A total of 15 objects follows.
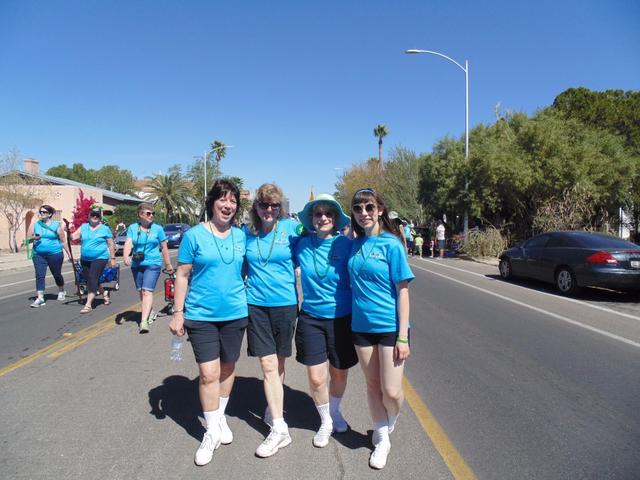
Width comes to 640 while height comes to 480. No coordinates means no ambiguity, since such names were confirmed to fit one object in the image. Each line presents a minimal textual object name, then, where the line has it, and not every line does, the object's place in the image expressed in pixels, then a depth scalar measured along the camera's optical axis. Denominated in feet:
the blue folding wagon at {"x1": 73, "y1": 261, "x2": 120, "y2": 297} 30.09
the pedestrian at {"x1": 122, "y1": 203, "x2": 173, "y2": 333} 22.38
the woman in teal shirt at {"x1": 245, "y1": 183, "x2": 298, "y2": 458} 11.04
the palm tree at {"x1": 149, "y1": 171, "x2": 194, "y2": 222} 159.84
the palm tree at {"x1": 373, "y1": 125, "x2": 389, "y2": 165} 228.43
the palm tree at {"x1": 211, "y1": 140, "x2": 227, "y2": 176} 221.42
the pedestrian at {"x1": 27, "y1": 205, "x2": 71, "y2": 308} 28.58
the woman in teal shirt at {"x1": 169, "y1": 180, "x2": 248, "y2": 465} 10.79
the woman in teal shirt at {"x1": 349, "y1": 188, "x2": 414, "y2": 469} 10.07
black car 31.04
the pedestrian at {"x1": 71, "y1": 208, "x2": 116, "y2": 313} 26.30
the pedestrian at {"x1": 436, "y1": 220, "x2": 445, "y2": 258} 72.02
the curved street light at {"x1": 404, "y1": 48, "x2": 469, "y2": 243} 74.95
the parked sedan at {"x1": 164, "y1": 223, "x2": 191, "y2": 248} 92.89
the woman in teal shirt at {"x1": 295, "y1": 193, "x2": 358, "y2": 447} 10.80
